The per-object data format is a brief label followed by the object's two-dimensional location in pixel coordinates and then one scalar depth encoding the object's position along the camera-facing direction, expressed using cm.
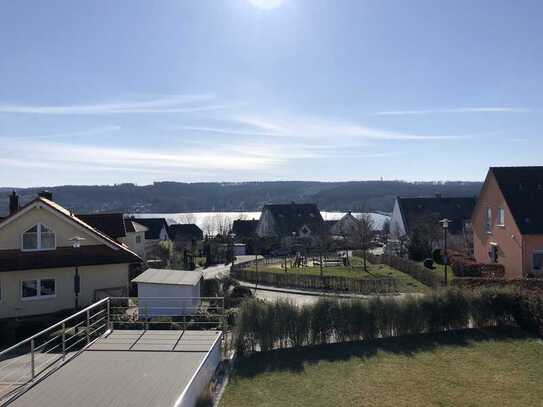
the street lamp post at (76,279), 2178
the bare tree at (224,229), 6794
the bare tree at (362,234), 4680
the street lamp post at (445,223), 2866
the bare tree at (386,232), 7194
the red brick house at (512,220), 2911
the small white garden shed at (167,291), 2025
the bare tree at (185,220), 11503
